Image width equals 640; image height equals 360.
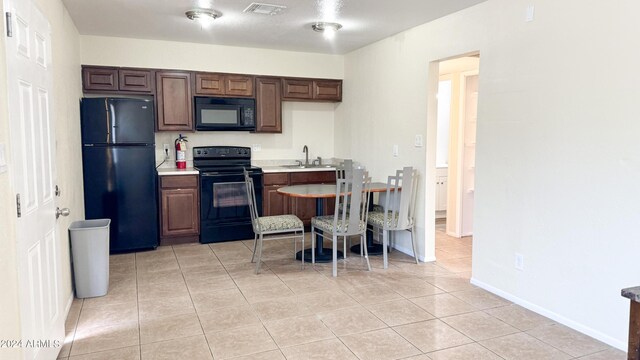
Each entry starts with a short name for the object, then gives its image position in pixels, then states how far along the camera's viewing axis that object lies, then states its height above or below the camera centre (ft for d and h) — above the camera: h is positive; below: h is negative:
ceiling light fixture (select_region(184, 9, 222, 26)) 13.16 +3.85
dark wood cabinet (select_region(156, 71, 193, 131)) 17.40 +1.64
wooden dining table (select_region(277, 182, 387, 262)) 14.02 -1.59
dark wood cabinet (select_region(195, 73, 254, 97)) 18.04 +2.41
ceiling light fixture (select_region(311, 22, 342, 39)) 14.61 +3.88
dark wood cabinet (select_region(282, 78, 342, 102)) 19.52 +2.40
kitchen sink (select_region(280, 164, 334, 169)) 20.09 -1.03
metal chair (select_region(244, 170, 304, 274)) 13.93 -2.54
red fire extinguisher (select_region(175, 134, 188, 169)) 18.12 -0.45
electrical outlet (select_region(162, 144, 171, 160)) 18.44 -0.32
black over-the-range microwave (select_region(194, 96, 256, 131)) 18.06 +1.21
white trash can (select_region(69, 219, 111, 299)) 11.58 -3.04
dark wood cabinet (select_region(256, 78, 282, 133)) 19.04 +1.64
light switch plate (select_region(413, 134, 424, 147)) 14.79 +0.10
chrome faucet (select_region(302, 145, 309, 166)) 20.84 -0.45
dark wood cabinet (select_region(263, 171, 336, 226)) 18.54 -2.28
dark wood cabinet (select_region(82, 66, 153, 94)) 16.43 +2.36
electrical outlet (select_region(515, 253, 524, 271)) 11.14 -2.94
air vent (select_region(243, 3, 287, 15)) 12.60 +3.89
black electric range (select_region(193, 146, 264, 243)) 17.35 -2.28
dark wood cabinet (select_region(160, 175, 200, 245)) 16.92 -2.51
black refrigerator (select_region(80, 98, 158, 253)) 14.98 -0.88
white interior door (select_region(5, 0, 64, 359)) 6.28 -0.52
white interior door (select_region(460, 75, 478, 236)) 17.99 -0.32
